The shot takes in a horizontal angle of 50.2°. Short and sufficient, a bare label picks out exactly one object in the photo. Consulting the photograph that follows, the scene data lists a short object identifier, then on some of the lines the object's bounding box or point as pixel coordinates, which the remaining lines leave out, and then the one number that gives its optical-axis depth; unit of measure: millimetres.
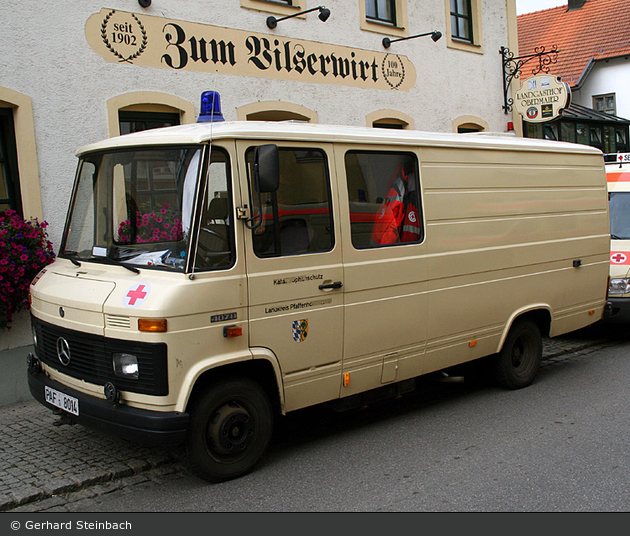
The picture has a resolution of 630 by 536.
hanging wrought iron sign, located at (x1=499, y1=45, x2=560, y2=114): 13492
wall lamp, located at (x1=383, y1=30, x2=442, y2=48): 10867
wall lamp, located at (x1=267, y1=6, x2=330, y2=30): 9117
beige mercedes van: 4375
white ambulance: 8773
